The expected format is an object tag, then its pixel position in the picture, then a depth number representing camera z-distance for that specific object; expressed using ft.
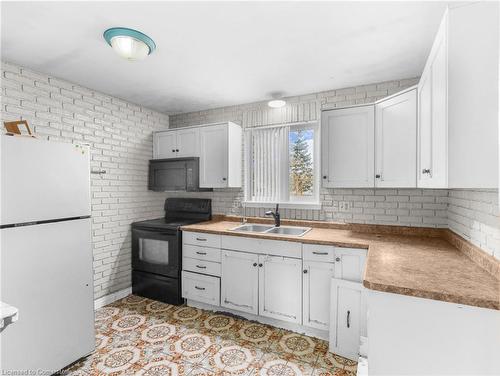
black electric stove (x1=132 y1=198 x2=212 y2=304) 9.96
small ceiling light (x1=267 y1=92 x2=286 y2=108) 9.89
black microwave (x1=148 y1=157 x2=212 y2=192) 11.02
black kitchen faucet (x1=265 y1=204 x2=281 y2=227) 10.11
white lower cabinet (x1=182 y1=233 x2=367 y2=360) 7.10
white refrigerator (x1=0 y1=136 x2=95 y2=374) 5.53
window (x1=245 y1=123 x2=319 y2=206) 10.38
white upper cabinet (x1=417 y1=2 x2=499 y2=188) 3.36
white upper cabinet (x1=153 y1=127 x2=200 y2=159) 11.34
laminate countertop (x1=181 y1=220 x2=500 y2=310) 3.92
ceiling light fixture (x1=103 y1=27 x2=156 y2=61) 5.86
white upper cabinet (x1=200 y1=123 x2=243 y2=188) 10.66
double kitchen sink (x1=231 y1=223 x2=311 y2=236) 9.73
